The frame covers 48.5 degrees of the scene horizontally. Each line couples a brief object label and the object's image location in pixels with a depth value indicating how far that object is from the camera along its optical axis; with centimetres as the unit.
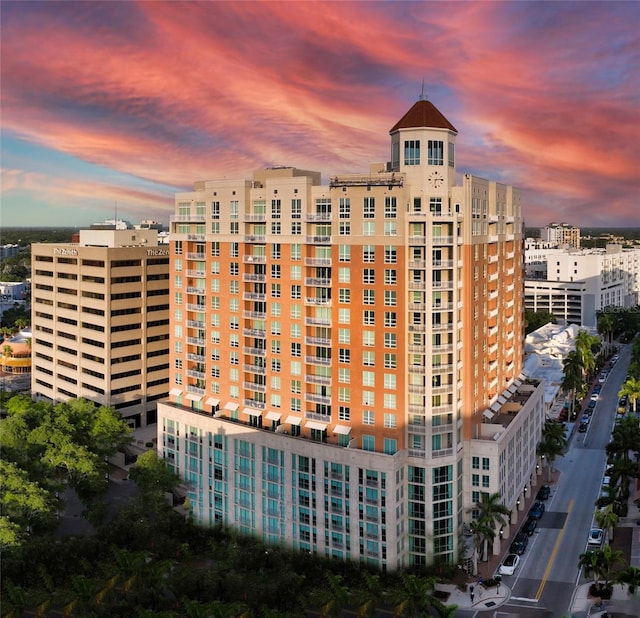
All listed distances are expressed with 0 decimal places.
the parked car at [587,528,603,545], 9112
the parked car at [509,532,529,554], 8981
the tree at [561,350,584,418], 14725
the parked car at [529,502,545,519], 10061
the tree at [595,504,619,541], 8769
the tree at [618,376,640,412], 14925
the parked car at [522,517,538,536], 9522
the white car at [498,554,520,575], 8425
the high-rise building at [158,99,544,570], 8388
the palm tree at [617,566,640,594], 7419
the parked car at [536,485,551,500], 10731
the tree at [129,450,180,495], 9656
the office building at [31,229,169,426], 13075
